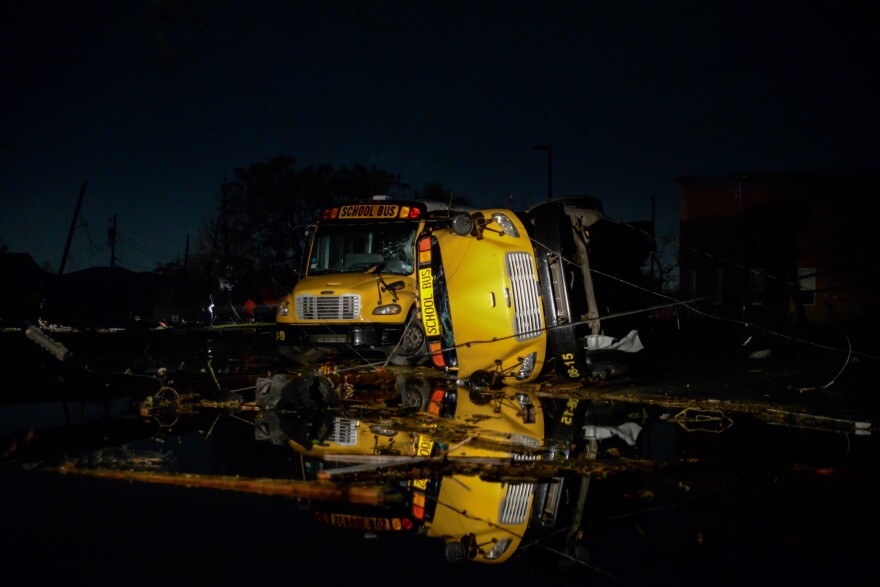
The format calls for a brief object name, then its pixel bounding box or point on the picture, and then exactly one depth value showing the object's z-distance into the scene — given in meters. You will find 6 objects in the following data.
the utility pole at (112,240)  56.06
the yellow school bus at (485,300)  9.94
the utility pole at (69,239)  30.46
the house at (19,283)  41.97
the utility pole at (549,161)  33.58
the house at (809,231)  27.64
